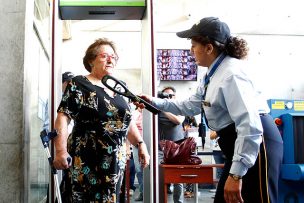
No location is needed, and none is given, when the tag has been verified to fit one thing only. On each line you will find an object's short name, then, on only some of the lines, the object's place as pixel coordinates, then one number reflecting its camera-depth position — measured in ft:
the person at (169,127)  13.36
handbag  10.00
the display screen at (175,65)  21.91
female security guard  4.48
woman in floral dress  6.08
